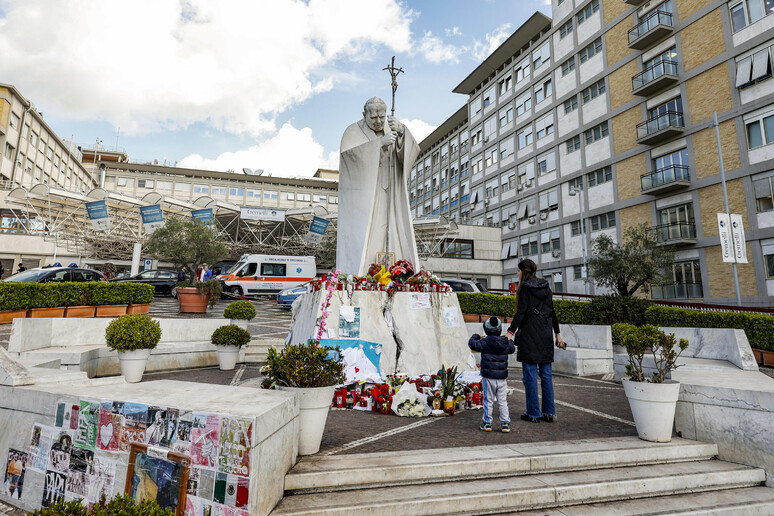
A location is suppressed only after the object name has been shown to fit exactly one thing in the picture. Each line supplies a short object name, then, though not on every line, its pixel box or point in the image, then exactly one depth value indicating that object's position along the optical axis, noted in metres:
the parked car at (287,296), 19.98
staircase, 2.99
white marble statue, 7.59
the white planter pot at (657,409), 4.08
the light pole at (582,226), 28.60
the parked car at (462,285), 17.86
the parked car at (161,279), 22.91
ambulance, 24.30
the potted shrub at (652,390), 4.09
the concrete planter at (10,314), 10.03
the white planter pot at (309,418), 3.54
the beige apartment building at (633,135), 19.78
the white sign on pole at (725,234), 16.30
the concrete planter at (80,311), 10.60
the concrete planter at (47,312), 10.09
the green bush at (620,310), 11.70
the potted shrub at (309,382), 3.55
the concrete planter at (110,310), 11.04
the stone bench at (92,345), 6.40
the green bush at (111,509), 1.65
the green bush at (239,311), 9.84
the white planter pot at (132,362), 6.44
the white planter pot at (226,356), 8.18
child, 4.66
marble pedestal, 6.29
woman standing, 5.09
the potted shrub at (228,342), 8.09
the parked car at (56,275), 14.53
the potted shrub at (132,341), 6.37
